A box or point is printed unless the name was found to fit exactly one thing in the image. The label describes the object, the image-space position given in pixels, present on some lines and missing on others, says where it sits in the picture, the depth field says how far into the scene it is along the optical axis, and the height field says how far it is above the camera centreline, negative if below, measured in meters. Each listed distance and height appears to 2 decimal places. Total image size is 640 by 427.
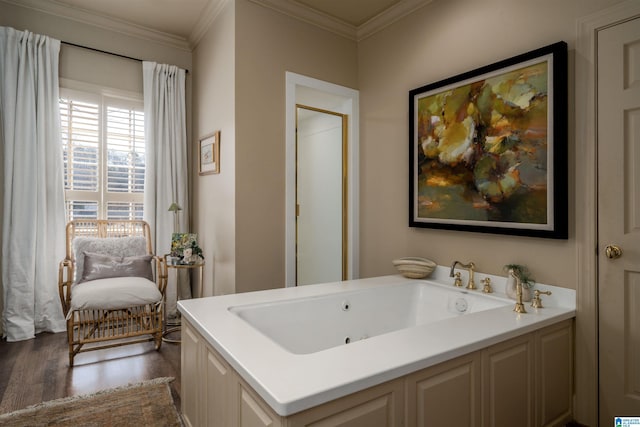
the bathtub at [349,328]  1.12 -0.52
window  3.40 +0.54
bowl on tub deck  2.63 -0.43
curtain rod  3.31 +1.51
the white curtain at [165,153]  3.63 +0.59
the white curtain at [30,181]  3.03 +0.25
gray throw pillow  2.96 -0.48
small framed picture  3.18 +0.52
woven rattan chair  2.68 -0.59
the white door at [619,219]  1.79 -0.05
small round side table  3.06 -0.47
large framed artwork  2.00 +0.38
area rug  1.94 -1.13
